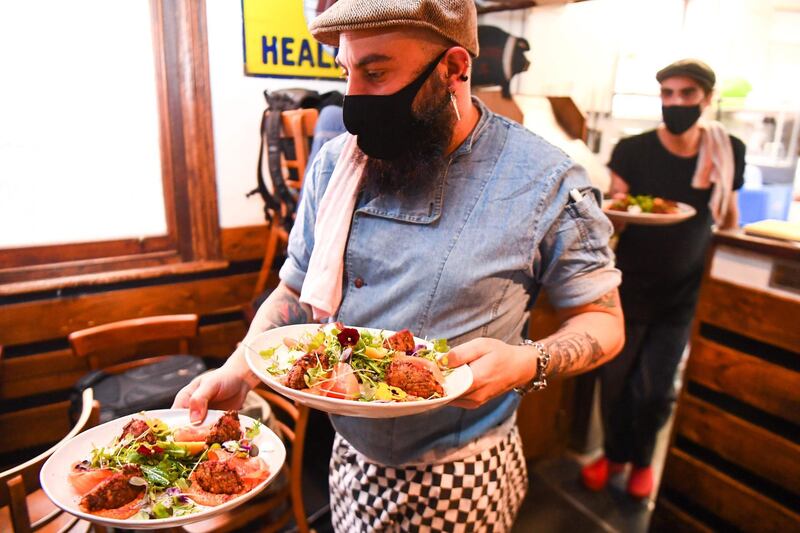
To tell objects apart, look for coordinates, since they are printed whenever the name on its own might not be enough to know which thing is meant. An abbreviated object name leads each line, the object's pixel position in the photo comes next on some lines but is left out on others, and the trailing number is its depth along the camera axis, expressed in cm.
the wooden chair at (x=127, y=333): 181
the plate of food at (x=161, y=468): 81
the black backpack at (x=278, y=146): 225
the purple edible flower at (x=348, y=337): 100
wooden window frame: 202
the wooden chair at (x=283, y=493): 176
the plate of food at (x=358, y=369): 83
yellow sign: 157
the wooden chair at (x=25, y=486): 104
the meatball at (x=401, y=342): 100
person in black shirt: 185
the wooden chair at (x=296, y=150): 220
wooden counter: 175
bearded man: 101
